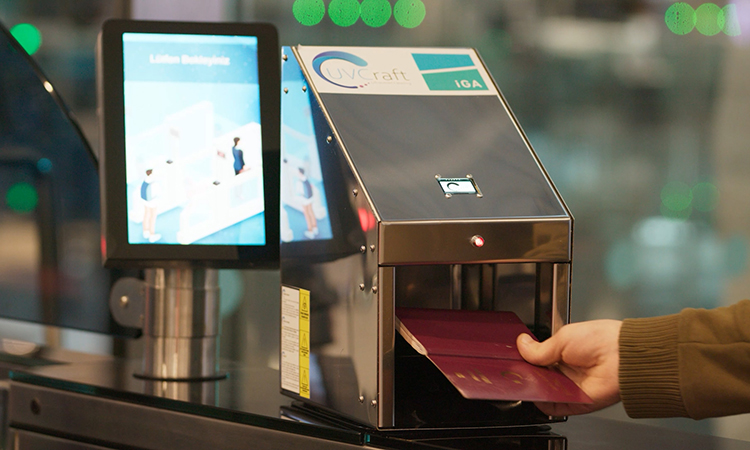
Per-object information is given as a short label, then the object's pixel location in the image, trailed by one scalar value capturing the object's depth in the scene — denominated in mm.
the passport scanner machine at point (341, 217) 1691
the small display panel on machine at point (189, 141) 1901
